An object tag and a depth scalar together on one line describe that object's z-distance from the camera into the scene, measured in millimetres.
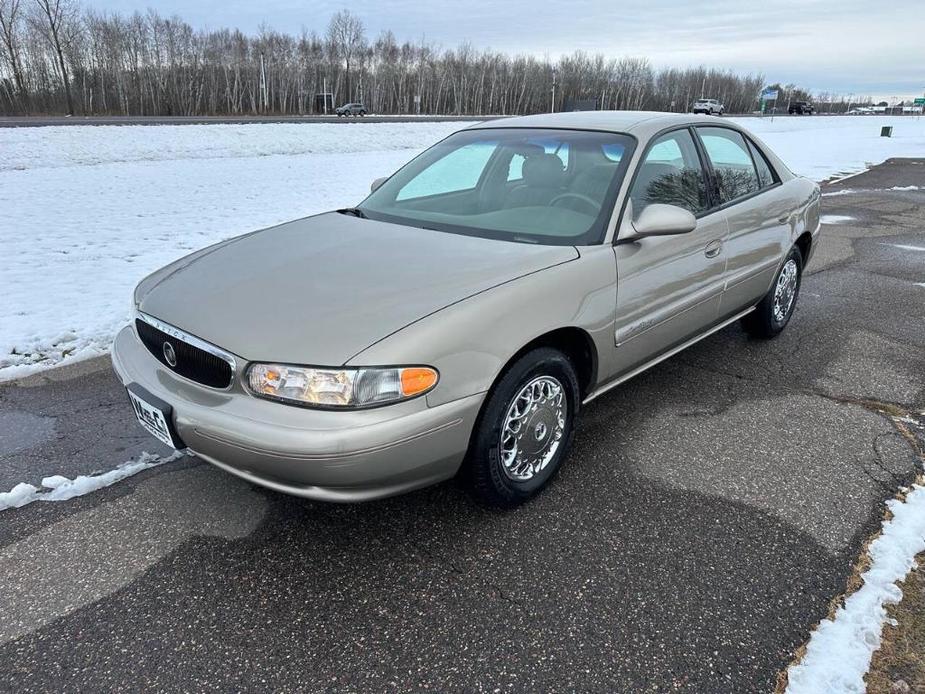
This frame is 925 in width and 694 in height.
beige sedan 2062
